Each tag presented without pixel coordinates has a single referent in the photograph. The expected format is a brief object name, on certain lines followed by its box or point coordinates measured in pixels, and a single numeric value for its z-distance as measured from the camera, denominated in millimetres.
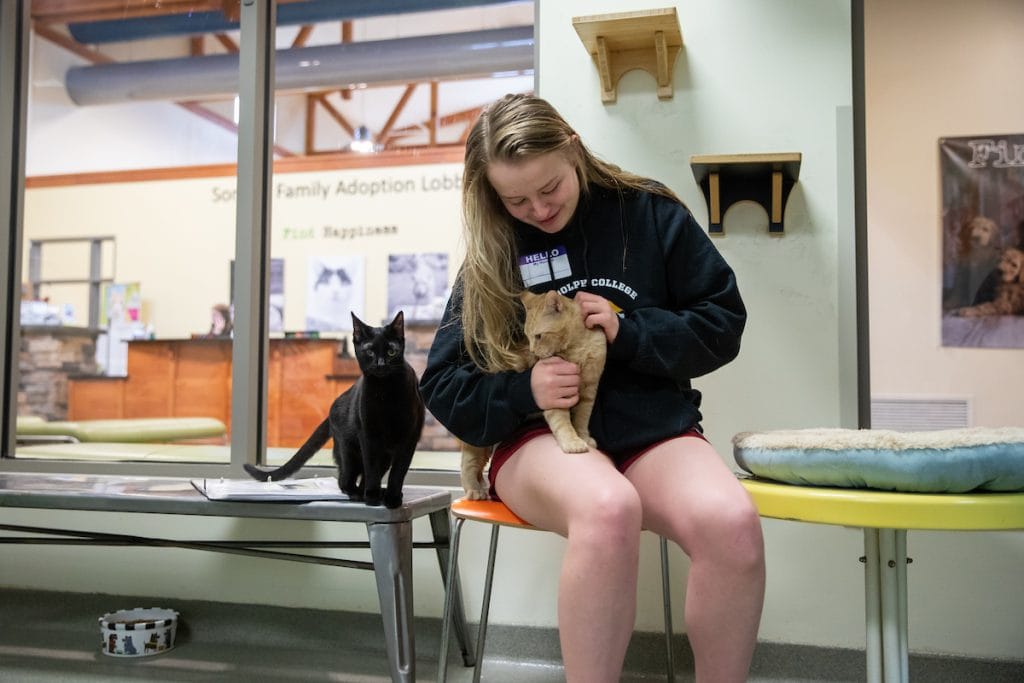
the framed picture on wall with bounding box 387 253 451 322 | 5410
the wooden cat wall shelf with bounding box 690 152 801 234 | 1829
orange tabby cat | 1275
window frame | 2322
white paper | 1689
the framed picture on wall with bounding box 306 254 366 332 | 5608
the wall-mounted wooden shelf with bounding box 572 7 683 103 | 1818
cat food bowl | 2068
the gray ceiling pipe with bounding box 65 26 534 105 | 3896
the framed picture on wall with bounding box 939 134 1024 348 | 3912
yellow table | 1020
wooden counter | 4121
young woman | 1073
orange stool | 1382
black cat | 1616
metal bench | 1614
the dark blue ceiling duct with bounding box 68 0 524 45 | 3611
